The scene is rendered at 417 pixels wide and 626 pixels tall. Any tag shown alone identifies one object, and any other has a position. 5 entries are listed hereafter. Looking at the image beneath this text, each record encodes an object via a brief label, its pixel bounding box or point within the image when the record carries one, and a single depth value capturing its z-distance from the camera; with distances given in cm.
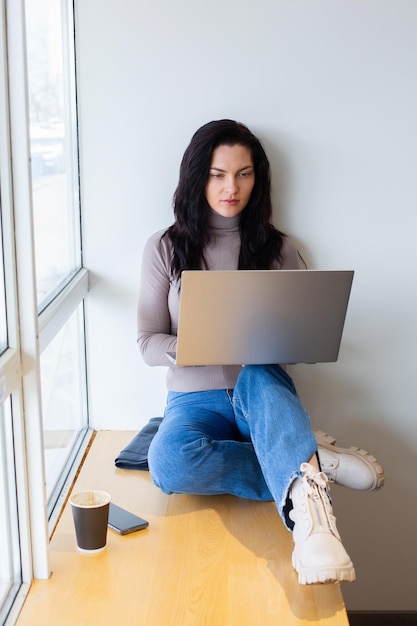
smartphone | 185
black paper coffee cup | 169
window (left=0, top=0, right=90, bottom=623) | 146
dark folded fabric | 217
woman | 179
